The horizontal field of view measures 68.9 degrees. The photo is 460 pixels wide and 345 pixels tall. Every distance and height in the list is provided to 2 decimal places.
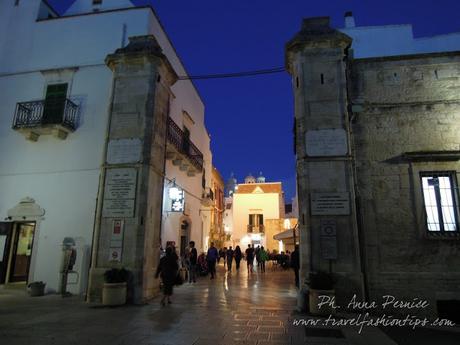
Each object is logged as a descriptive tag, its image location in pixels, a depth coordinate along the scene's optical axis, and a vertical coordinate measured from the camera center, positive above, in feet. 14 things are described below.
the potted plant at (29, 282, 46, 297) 33.55 -4.19
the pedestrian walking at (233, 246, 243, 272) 64.32 -1.38
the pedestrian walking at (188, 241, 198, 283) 43.70 -1.94
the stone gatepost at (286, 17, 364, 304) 26.35 +7.68
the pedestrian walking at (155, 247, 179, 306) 27.66 -1.85
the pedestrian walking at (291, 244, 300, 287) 38.22 -1.28
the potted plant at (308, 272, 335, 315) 23.88 -2.92
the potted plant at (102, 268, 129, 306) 26.96 -3.14
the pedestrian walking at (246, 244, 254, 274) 62.34 -1.22
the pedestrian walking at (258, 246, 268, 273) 65.57 -1.33
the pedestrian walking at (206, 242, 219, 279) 49.61 -1.42
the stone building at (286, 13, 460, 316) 26.03 +6.79
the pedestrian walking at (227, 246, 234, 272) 61.25 -1.69
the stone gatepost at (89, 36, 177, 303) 29.50 +6.98
